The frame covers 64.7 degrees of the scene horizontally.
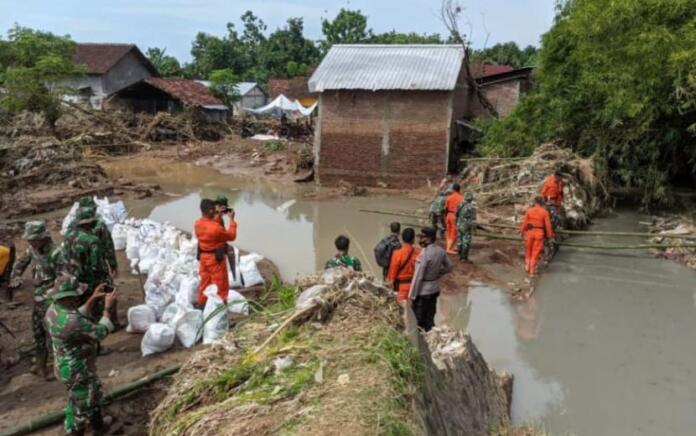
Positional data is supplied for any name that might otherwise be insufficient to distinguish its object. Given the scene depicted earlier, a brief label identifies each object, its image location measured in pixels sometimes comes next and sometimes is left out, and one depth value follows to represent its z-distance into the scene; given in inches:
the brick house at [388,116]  650.2
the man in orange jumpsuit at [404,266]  239.0
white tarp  1263.5
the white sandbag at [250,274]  315.0
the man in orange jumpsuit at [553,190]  410.6
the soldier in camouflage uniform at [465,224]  370.9
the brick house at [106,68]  1264.8
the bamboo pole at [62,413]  169.0
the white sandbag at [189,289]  262.5
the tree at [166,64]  1781.5
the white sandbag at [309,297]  140.6
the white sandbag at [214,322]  229.3
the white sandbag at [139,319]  245.9
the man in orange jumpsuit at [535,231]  343.3
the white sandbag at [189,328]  233.1
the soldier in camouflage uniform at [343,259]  208.8
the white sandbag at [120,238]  379.9
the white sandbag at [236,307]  258.0
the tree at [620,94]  450.9
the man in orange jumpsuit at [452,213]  385.7
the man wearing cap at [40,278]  213.9
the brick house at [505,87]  889.5
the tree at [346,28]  1952.5
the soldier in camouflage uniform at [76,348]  159.0
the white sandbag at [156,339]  224.5
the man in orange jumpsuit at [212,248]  252.7
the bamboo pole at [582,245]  361.8
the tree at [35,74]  861.2
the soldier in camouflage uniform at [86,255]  224.7
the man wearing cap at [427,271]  229.0
